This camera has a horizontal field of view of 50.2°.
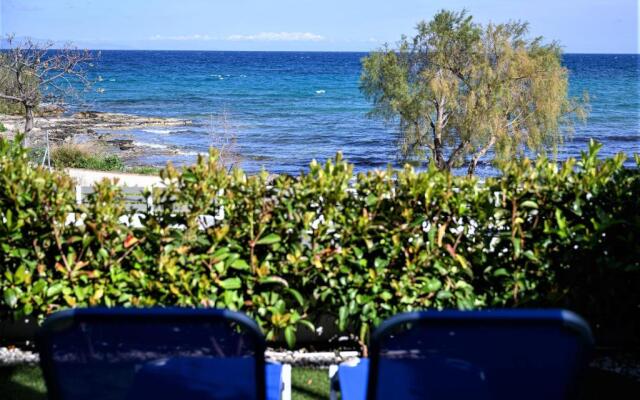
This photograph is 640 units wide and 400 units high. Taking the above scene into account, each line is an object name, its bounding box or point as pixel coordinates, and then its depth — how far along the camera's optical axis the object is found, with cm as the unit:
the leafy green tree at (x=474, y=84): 2300
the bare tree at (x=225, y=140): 2906
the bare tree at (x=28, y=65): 1672
